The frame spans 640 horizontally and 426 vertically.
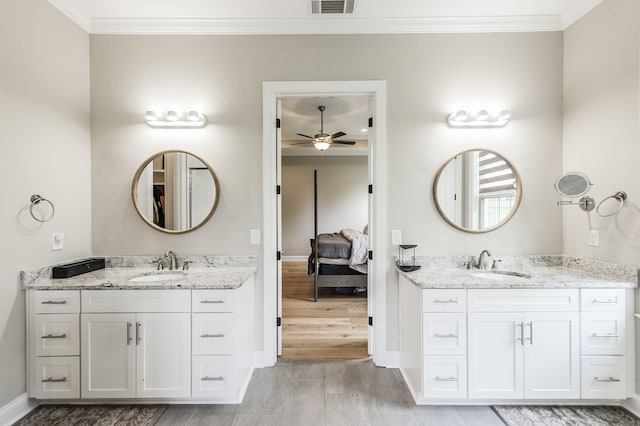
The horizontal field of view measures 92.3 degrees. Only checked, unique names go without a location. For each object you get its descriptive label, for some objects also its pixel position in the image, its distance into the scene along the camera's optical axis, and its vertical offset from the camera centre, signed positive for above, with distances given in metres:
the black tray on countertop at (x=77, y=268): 2.26 -0.44
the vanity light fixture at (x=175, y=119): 2.61 +0.79
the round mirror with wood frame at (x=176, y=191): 2.70 +0.18
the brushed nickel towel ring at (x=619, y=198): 2.16 +0.08
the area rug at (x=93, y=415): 2.01 -1.38
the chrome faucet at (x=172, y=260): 2.61 -0.42
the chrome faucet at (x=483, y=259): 2.61 -0.42
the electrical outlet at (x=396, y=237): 2.70 -0.24
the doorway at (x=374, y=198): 2.68 +0.11
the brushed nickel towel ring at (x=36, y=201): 2.14 +0.07
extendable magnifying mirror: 2.31 +0.17
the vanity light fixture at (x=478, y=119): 2.62 +0.79
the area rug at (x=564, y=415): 2.00 -1.39
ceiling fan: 5.40 +1.24
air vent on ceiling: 2.40 +1.63
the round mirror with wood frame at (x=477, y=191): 2.71 +0.17
